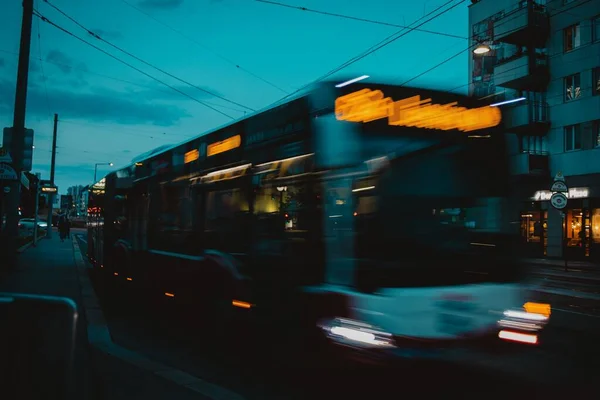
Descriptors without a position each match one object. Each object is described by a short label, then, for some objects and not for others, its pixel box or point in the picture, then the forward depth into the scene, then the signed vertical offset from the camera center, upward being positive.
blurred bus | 5.34 +0.13
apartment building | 26.30 +6.53
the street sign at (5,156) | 12.65 +1.51
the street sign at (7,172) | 12.70 +1.16
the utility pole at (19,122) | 14.26 +2.61
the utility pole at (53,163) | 39.74 +4.31
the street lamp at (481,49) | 20.11 +6.76
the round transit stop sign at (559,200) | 19.02 +1.30
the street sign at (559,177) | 19.50 +2.13
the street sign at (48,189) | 30.40 +1.91
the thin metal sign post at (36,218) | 29.53 +0.29
